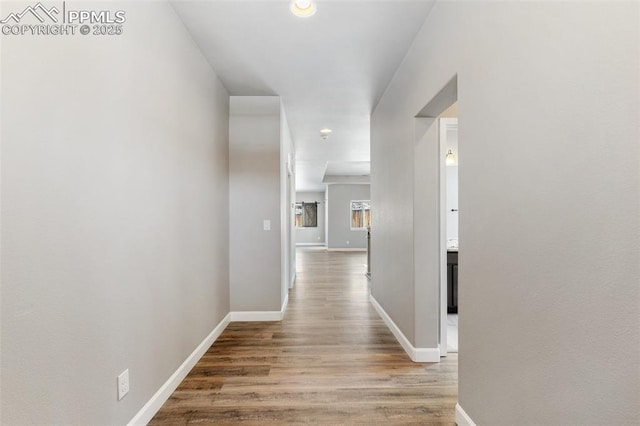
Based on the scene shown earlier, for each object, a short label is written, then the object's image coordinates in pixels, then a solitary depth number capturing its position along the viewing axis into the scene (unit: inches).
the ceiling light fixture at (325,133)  193.8
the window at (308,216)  572.1
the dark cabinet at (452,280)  149.1
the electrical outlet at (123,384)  58.9
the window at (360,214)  456.4
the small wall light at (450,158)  175.6
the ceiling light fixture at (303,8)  77.4
